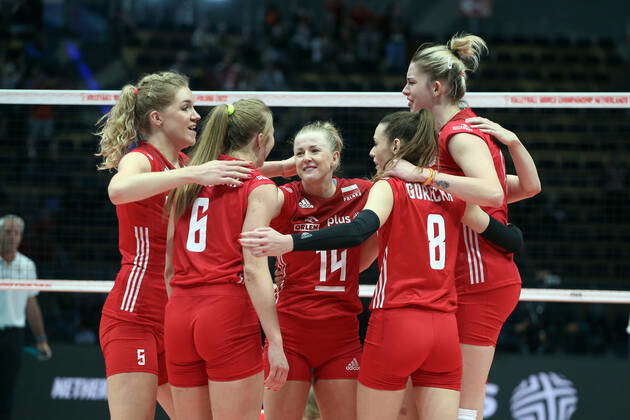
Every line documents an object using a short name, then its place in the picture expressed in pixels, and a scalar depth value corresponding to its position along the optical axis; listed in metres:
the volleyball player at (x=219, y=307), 7.96
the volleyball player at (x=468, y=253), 9.00
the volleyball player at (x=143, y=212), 8.47
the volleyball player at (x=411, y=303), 8.21
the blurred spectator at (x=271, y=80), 33.06
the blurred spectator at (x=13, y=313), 16.45
